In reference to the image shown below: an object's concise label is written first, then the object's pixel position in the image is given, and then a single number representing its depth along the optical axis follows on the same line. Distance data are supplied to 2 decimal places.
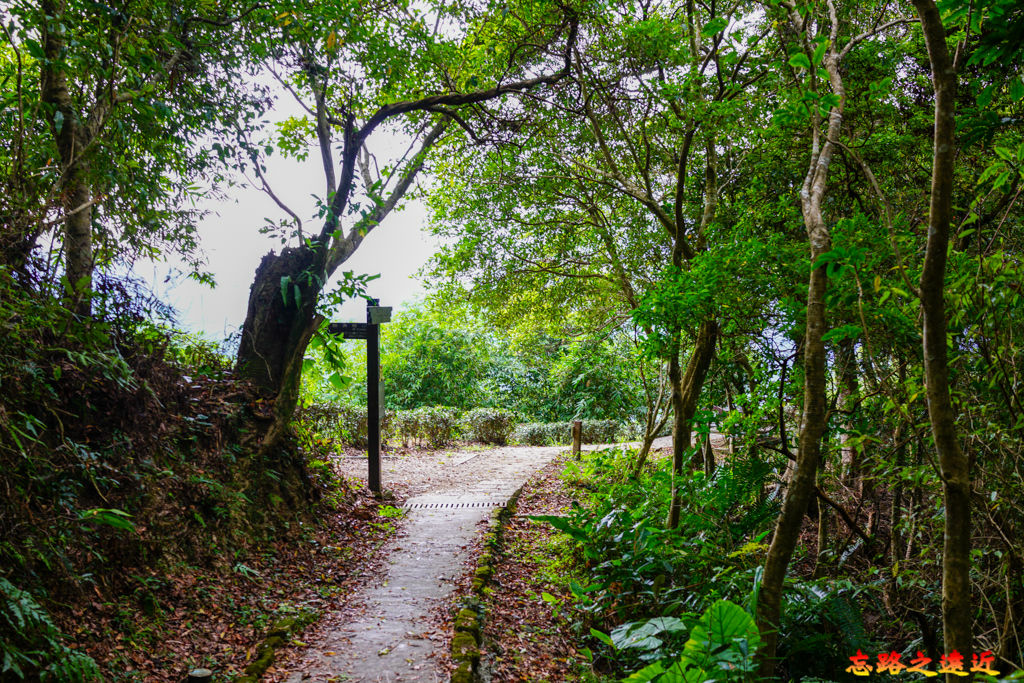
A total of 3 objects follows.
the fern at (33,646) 3.10
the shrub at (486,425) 17.23
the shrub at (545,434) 18.83
